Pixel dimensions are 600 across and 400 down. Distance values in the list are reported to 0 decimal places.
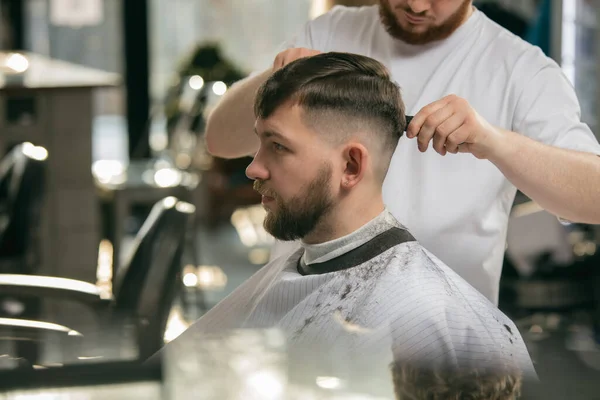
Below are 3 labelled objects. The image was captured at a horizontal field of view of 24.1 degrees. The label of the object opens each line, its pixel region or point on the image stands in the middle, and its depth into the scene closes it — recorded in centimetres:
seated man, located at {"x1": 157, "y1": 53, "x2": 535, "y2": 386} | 179
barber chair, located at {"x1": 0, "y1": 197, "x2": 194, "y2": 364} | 209
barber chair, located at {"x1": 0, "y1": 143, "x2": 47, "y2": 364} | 279
